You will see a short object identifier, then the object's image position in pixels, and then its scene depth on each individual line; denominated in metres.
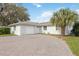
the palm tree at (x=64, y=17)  7.56
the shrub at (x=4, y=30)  9.38
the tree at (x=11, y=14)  11.82
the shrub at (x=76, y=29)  7.83
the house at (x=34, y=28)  8.97
